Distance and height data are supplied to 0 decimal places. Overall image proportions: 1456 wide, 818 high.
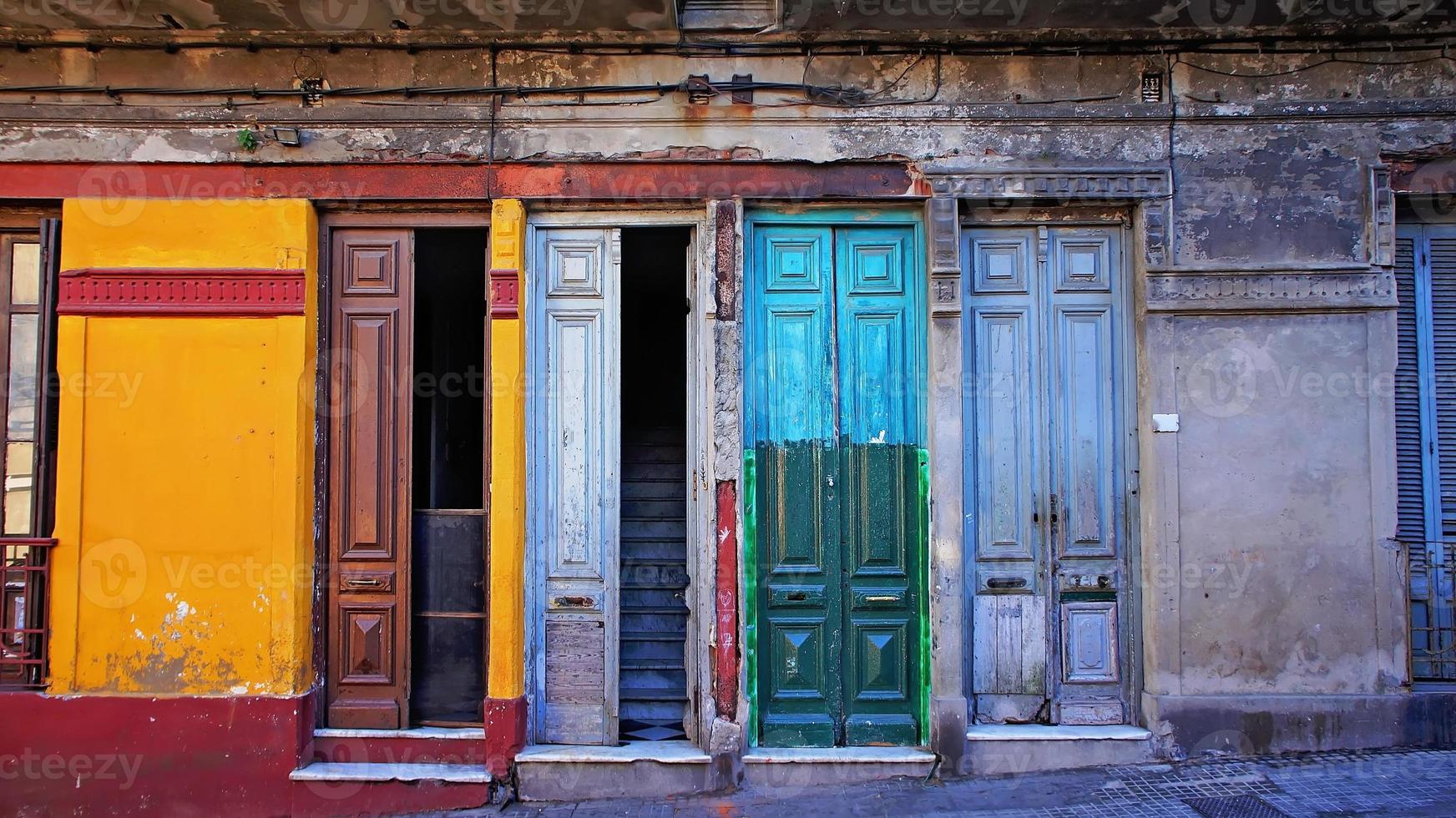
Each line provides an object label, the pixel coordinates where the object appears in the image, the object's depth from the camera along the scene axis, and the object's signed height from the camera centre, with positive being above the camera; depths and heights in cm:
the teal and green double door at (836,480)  519 -22
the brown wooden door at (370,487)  522 -26
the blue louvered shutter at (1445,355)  534 +53
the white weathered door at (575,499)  521 -34
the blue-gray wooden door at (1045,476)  525 -21
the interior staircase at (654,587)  552 -98
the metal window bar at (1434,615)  523 -105
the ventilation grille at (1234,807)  439 -186
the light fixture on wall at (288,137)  505 +176
